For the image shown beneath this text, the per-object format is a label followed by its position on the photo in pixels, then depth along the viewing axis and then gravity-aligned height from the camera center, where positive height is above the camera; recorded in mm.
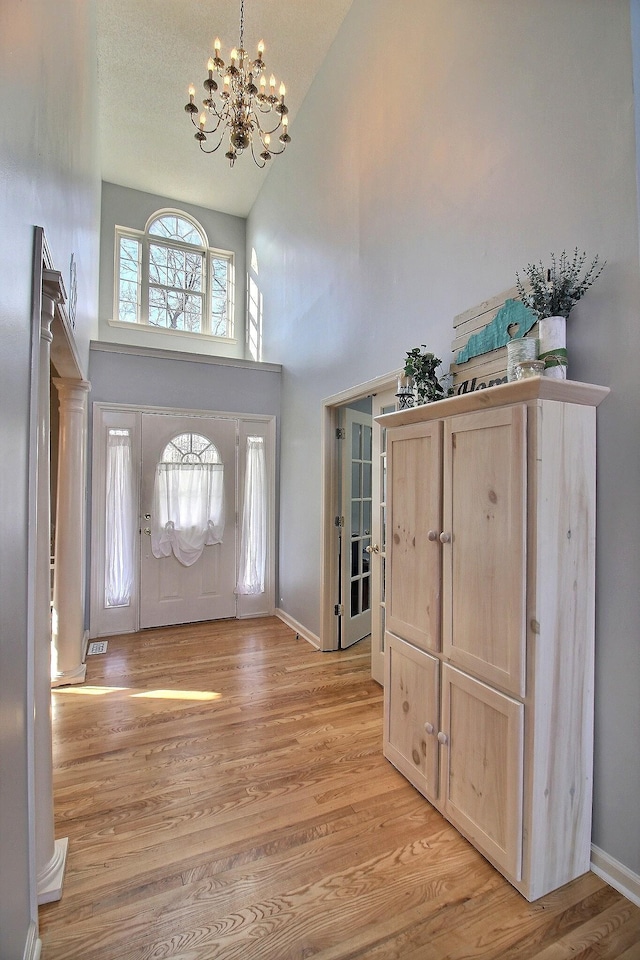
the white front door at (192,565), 4340 -847
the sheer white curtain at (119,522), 4172 -411
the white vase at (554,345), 1608 +512
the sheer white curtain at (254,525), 4754 -492
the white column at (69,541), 3232 -464
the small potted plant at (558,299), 1631 +697
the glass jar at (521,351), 1641 +489
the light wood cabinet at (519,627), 1452 -519
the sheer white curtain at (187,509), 4371 -305
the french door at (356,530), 3803 -439
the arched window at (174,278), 5848 +2798
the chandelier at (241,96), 2960 +2783
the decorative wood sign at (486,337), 1945 +679
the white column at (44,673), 1501 -693
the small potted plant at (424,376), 2236 +546
